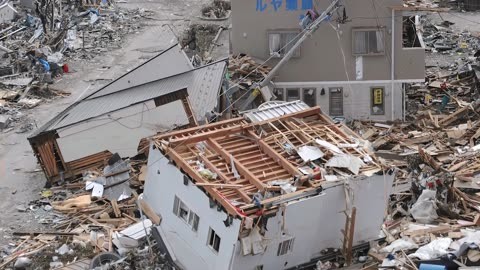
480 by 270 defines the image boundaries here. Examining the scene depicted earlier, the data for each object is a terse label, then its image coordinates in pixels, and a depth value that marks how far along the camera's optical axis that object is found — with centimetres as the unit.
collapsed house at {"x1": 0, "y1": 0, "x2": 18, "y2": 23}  4987
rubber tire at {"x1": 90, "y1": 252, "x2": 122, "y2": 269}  2298
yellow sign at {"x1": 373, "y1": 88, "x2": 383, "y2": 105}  3497
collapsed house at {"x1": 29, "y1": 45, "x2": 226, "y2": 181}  2958
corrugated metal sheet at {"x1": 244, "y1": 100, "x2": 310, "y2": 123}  2411
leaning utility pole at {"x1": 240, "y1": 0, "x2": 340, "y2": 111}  3241
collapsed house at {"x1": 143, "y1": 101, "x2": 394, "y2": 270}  1984
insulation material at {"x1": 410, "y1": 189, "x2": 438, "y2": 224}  2416
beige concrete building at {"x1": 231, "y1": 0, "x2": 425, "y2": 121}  3412
